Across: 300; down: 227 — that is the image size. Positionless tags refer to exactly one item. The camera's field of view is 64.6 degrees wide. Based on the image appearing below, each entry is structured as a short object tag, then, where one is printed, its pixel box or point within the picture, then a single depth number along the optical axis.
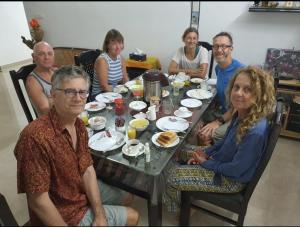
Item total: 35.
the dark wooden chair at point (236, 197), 1.07
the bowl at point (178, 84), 2.11
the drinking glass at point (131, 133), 1.38
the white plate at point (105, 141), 1.32
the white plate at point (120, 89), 2.09
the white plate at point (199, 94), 1.97
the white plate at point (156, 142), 1.32
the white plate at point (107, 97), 1.93
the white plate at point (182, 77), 2.31
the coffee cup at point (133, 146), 1.26
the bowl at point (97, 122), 1.48
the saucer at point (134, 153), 1.24
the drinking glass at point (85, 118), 1.55
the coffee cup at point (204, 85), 2.13
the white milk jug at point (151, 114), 1.59
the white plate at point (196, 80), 2.29
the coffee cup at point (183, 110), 1.69
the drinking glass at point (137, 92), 1.97
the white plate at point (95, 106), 1.75
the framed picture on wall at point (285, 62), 2.66
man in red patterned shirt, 1.00
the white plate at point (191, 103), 1.82
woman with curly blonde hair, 1.16
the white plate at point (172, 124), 1.49
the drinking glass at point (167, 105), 1.74
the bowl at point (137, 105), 1.77
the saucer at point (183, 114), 1.65
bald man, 1.65
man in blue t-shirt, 1.87
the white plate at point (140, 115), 1.63
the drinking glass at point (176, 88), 2.06
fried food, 1.33
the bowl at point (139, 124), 1.47
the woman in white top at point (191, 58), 2.47
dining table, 1.20
